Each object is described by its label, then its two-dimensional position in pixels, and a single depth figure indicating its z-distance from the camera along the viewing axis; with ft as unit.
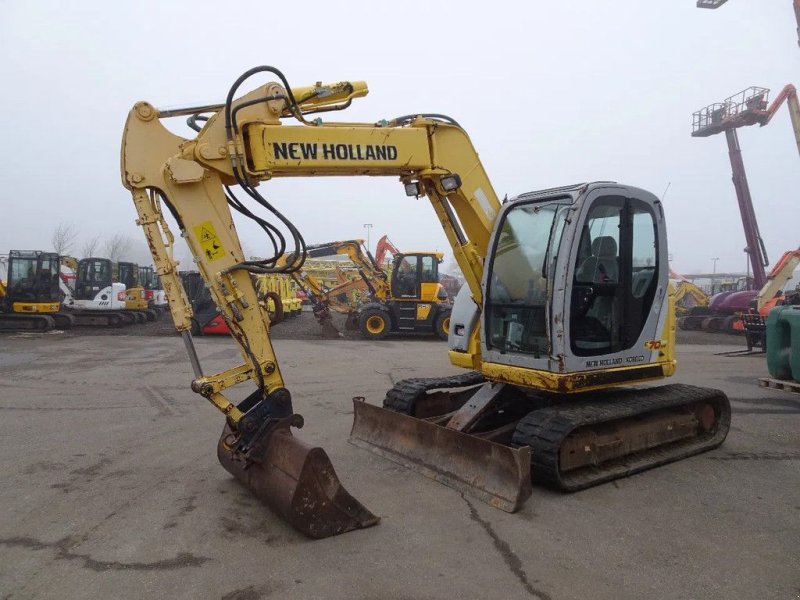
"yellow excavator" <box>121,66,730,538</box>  14.57
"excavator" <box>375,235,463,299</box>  82.99
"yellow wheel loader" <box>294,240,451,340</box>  61.31
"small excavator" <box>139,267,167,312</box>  90.99
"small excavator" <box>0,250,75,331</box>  66.28
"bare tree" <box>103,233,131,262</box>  266.12
